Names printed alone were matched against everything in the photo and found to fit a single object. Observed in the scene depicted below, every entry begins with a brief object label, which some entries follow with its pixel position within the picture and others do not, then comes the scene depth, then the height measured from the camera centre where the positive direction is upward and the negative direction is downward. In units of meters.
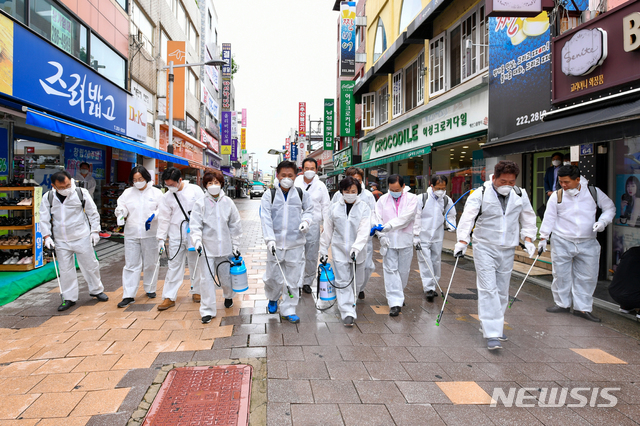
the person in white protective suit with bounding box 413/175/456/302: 5.66 -0.27
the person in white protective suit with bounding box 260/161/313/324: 4.58 -0.28
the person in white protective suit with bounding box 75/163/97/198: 9.99 +0.84
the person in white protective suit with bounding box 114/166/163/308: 5.31 -0.31
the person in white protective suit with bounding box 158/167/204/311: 5.16 -0.25
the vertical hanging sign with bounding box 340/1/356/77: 20.08 +9.15
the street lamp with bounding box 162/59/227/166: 14.32 +4.52
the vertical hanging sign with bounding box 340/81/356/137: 22.16 +5.90
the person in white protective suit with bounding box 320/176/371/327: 4.53 -0.30
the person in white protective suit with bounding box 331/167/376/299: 5.32 -0.58
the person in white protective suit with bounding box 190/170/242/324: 4.60 -0.29
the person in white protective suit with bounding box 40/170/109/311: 5.05 -0.24
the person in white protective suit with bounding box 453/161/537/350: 3.95 -0.23
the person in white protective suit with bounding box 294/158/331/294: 5.71 +0.01
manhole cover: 2.63 -1.40
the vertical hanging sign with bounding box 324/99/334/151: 28.39 +6.77
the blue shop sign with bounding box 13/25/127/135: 7.62 +2.99
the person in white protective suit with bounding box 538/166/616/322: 4.80 -0.31
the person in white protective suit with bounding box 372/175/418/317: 4.93 -0.32
